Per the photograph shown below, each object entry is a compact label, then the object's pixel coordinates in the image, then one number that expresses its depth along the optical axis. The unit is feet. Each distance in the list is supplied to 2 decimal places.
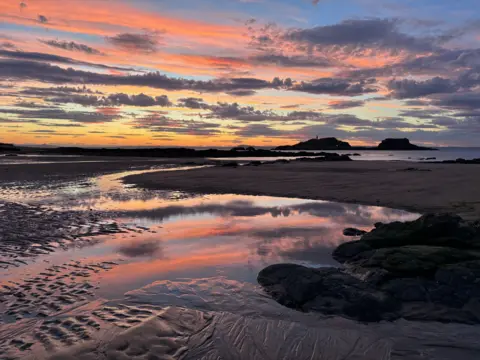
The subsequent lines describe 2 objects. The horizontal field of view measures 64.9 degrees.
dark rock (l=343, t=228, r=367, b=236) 36.52
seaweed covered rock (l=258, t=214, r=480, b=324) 19.22
